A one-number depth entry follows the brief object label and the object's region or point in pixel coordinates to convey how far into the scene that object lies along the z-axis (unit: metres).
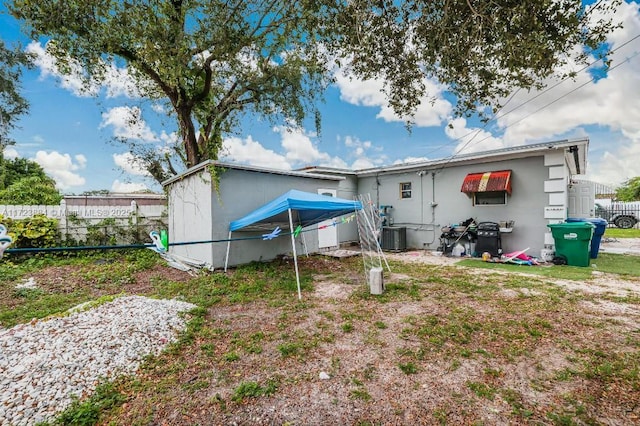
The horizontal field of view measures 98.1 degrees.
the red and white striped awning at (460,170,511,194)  7.87
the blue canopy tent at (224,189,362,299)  5.05
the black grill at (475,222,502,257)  7.99
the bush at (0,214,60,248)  7.53
